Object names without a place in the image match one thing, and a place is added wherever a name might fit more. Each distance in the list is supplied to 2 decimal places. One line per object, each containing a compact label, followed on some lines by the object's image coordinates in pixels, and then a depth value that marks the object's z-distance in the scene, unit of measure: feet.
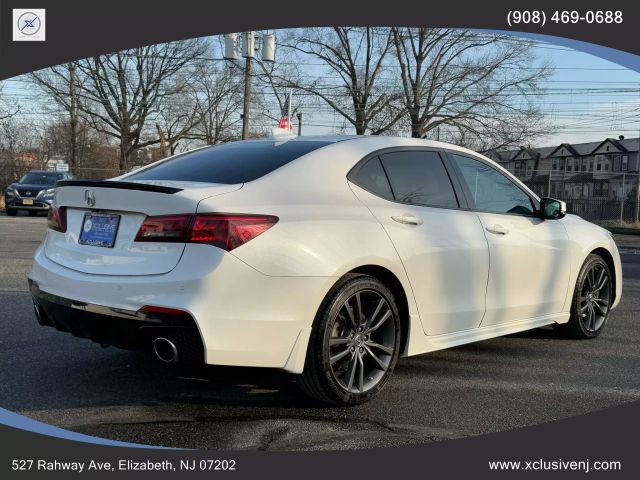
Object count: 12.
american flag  64.75
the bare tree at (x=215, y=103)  147.84
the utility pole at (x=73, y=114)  142.51
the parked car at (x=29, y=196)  69.56
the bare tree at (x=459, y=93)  128.16
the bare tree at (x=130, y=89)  146.10
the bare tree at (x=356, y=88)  136.15
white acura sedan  10.67
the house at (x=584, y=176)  94.38
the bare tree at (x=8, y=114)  127.29
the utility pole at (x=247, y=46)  73.79
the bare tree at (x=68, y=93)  139.03
